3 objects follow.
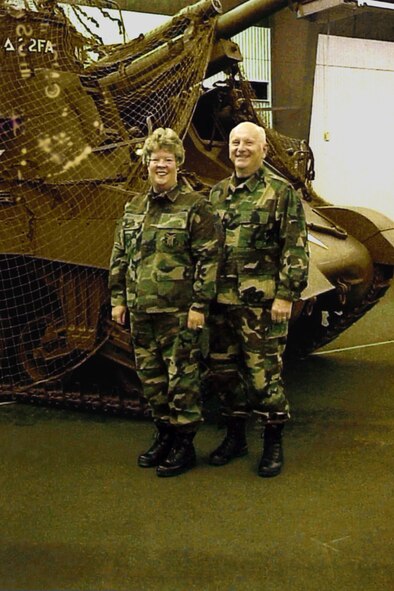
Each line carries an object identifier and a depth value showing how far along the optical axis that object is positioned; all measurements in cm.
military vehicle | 459
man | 350
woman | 350
